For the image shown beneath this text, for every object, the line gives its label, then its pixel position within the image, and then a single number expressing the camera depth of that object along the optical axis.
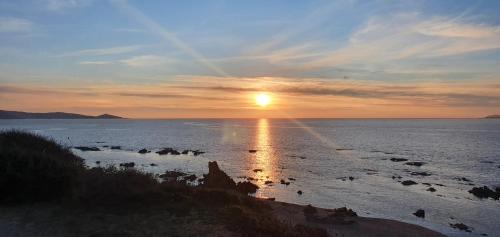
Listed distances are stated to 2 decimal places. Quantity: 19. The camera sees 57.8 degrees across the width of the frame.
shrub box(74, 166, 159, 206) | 21.02
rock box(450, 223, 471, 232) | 33.25
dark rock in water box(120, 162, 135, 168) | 68.00
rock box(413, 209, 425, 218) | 37.81
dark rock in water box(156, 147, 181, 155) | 91.01
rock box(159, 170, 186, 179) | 53.72
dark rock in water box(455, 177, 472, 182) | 59.05
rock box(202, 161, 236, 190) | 40.09
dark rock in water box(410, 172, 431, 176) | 65.25
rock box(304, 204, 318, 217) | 32.23
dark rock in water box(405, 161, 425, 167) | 78.00
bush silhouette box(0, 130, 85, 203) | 20.86
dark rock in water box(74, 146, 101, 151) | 98.89
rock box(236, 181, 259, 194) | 45.96
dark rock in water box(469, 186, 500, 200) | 46.92
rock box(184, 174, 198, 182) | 53.07
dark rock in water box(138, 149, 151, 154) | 93.94
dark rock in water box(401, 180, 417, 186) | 55.02
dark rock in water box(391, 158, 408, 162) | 84.38
